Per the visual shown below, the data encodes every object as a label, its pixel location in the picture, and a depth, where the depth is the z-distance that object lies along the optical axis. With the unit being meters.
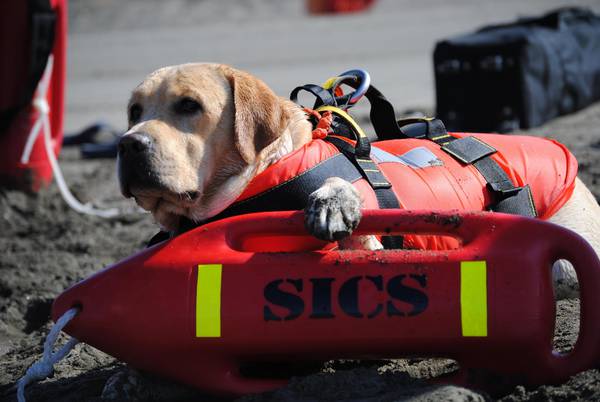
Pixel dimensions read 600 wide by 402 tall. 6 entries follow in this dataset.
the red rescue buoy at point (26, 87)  15.10
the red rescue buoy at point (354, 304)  5.99
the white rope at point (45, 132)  14.49
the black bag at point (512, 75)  15.55
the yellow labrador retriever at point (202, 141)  7.14
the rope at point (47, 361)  6.52
